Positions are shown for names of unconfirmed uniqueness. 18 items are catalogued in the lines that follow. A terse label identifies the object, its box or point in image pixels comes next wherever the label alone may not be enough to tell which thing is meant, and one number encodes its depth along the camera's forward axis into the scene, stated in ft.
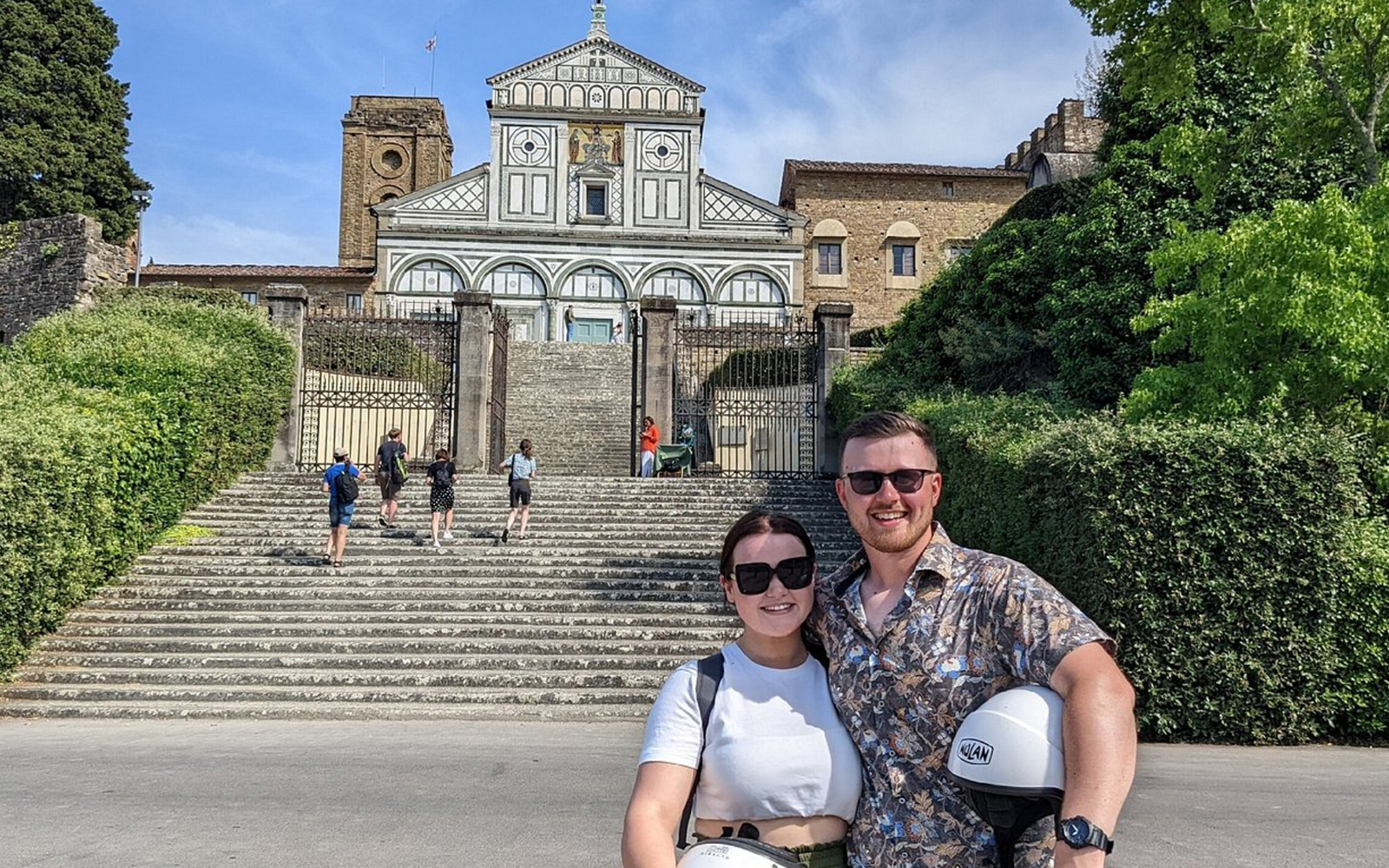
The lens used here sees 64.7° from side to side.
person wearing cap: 44.52
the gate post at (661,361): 70.44
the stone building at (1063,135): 142.82
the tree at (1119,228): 54.03
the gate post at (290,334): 64.95
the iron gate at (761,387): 70.90
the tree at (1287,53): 36.88
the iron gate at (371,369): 67.31
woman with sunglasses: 7.61
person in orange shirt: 65.41
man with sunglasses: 6.75
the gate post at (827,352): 70.08
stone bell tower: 193.67
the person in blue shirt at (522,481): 49.19
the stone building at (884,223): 153.89
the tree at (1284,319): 32.58
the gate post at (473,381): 66.23
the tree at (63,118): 110.01
